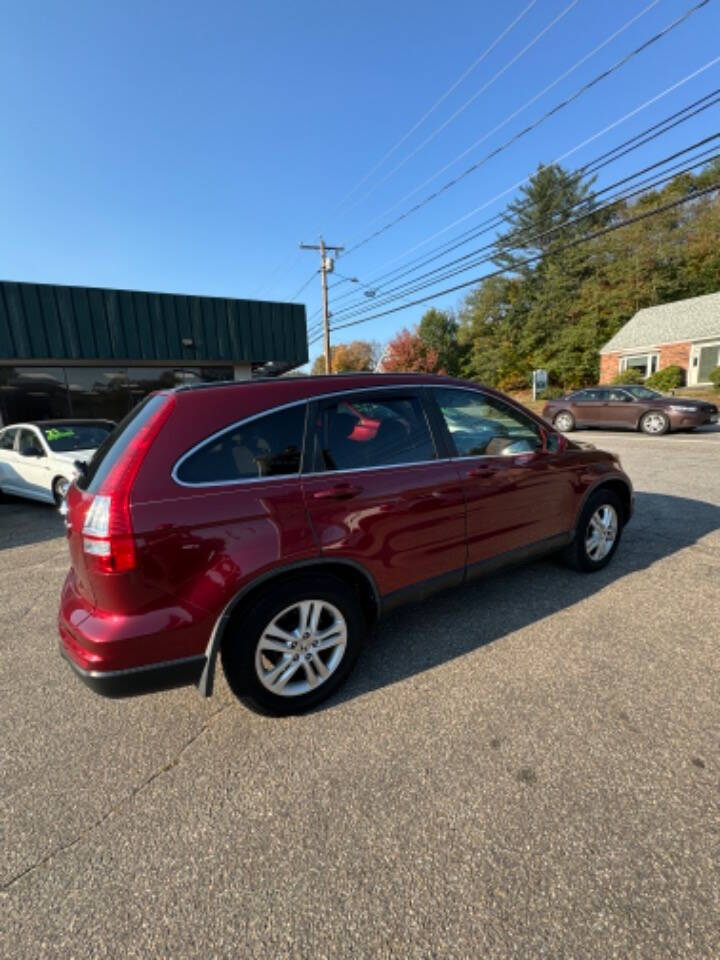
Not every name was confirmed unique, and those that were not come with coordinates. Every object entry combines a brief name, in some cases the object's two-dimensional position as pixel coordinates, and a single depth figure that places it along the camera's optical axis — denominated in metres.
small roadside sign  28.80
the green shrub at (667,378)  24.50
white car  6.77
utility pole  25.03
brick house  25.31
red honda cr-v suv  1.96
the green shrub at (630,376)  27.52
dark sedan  12.77
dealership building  10.45
